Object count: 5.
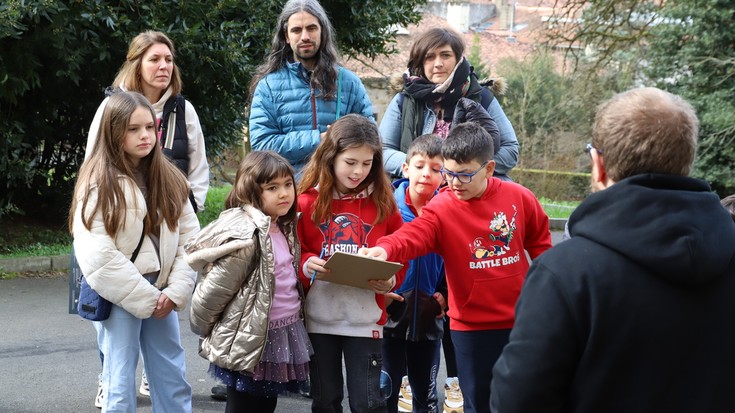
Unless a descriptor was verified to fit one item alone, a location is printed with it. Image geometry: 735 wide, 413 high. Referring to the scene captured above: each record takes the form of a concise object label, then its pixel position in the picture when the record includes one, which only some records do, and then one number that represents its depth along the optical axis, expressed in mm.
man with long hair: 5012
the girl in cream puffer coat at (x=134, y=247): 3957
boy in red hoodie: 3908
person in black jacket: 2082
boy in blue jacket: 4535
